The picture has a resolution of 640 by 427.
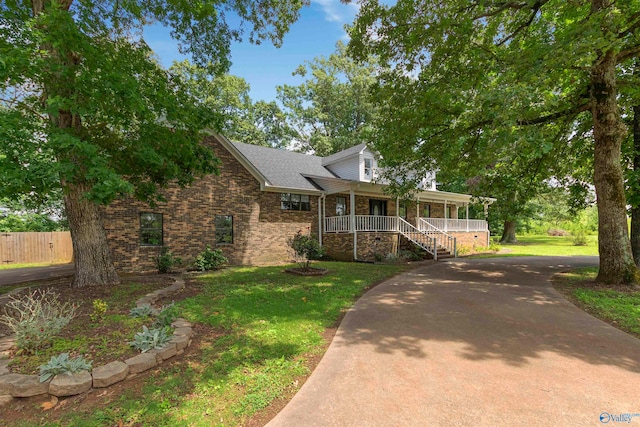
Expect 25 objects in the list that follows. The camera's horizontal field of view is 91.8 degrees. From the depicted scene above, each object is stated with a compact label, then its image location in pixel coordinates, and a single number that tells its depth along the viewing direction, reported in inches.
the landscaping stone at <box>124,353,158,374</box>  137.6
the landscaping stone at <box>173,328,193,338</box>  172.7
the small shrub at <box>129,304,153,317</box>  203.2
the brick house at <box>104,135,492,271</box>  460.1
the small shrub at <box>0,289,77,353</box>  147.6
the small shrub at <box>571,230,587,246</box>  979.2
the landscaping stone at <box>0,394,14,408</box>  117.8
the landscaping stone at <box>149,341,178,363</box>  148.0
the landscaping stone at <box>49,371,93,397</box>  120.8
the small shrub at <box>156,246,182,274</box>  433.7
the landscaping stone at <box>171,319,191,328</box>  186.1
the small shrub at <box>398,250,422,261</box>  602.7
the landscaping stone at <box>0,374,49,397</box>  120.4
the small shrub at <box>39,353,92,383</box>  125.1
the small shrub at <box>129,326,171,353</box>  151.6
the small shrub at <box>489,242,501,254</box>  801.7
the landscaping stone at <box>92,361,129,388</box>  126.4
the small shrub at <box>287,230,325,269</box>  421.7
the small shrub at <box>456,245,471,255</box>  694.0
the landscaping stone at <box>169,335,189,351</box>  159.9
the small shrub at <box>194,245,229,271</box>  456.4
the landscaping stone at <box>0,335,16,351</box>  157.1
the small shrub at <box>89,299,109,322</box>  202.8
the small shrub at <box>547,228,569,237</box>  1501.0
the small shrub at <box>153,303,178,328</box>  181.5
